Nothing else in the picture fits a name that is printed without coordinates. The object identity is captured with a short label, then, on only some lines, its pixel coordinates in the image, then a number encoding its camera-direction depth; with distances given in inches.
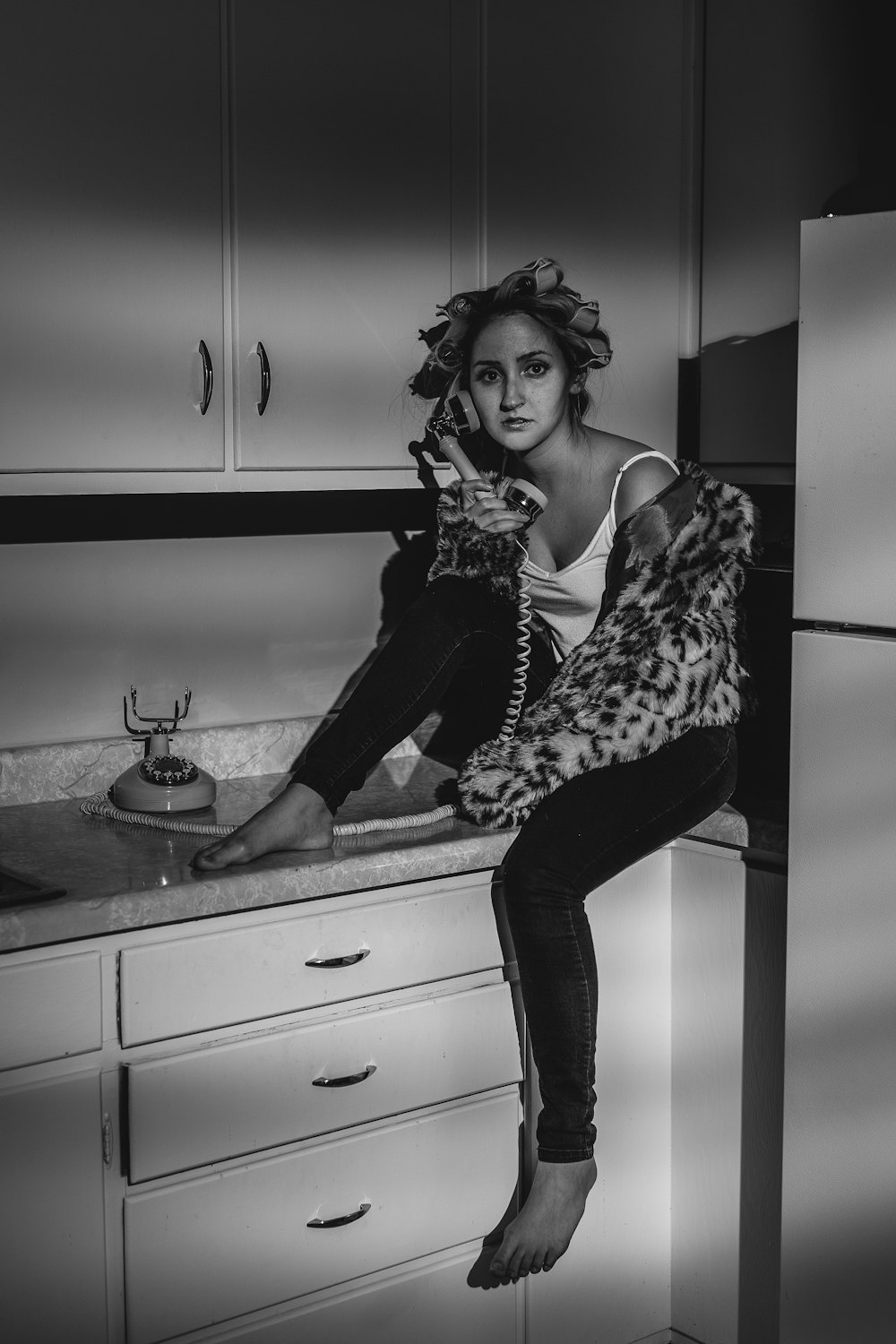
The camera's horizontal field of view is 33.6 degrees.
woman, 78.9
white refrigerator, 70.6
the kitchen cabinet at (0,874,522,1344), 68.0
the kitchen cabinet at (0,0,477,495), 76.4
